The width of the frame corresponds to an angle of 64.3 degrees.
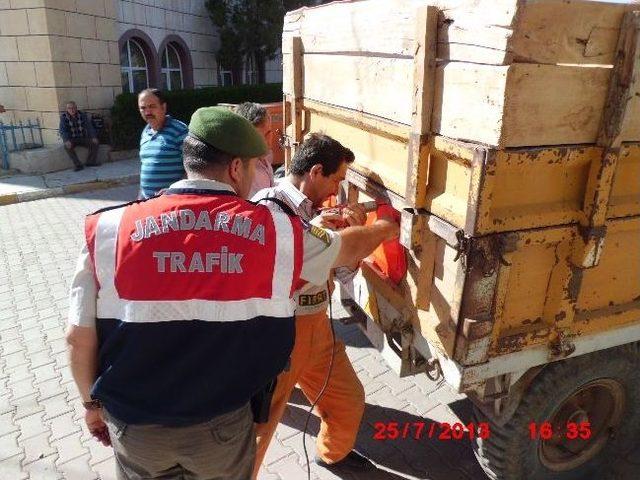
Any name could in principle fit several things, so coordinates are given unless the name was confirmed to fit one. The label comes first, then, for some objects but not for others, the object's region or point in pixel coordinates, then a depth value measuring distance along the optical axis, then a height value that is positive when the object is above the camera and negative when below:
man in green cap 1.56 -0.72
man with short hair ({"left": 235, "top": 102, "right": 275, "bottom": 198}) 3.73 -0.44
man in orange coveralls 2.45 -1.32
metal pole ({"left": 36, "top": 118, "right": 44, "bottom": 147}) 10.90 -1.24
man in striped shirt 4.31 -0.62
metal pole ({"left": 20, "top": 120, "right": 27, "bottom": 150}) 10.92 -1.43
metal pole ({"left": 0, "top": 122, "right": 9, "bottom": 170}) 10.16 -1.63
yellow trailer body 1.66 -0.45
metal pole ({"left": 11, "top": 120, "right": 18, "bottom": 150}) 10.36 -1.31
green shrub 11.66 -0.77
